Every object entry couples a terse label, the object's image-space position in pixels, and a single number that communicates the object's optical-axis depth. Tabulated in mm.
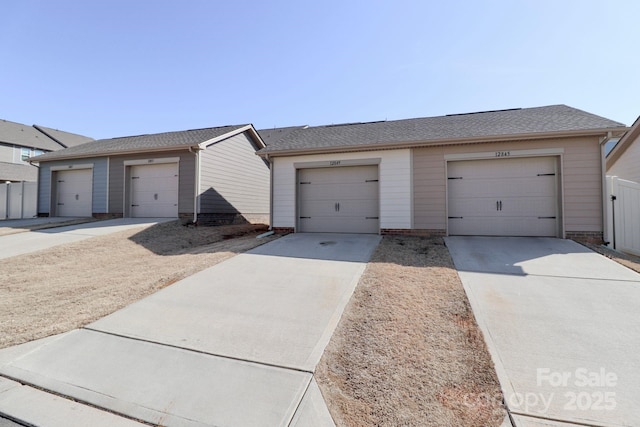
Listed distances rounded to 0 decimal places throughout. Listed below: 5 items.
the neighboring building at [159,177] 11438
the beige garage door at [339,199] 9203
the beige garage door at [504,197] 7789
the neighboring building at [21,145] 20875
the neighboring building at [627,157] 9680
